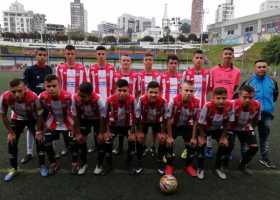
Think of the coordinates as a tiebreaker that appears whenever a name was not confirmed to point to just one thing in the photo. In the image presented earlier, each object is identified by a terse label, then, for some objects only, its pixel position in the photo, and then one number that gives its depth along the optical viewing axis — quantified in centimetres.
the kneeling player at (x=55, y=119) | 373
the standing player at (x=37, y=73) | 456
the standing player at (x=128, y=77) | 473
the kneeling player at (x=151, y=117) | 384
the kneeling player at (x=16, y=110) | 369
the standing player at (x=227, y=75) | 439
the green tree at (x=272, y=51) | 2472
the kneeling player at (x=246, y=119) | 382
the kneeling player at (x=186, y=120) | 382
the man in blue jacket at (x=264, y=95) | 423
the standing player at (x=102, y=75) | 478
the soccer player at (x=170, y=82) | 468
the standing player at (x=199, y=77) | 454
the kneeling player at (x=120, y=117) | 384
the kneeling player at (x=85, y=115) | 374
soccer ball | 339
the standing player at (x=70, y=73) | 465
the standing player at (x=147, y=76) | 472
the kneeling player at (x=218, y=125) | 375
